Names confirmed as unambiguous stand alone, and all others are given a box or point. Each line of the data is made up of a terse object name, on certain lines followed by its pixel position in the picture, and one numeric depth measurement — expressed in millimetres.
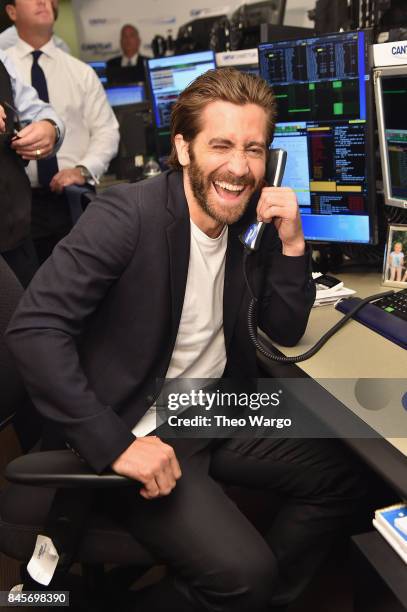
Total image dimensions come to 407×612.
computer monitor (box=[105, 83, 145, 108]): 4254
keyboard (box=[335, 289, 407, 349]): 1318
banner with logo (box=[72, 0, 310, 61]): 7344
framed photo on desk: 1590
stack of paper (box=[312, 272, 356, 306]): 1559
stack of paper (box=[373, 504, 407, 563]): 901
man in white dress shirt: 2785
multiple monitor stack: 1516
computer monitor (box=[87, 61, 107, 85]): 6139
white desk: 1017
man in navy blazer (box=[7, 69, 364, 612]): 1113
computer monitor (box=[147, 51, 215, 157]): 2822
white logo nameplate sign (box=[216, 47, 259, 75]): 2486
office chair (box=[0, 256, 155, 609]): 1022
